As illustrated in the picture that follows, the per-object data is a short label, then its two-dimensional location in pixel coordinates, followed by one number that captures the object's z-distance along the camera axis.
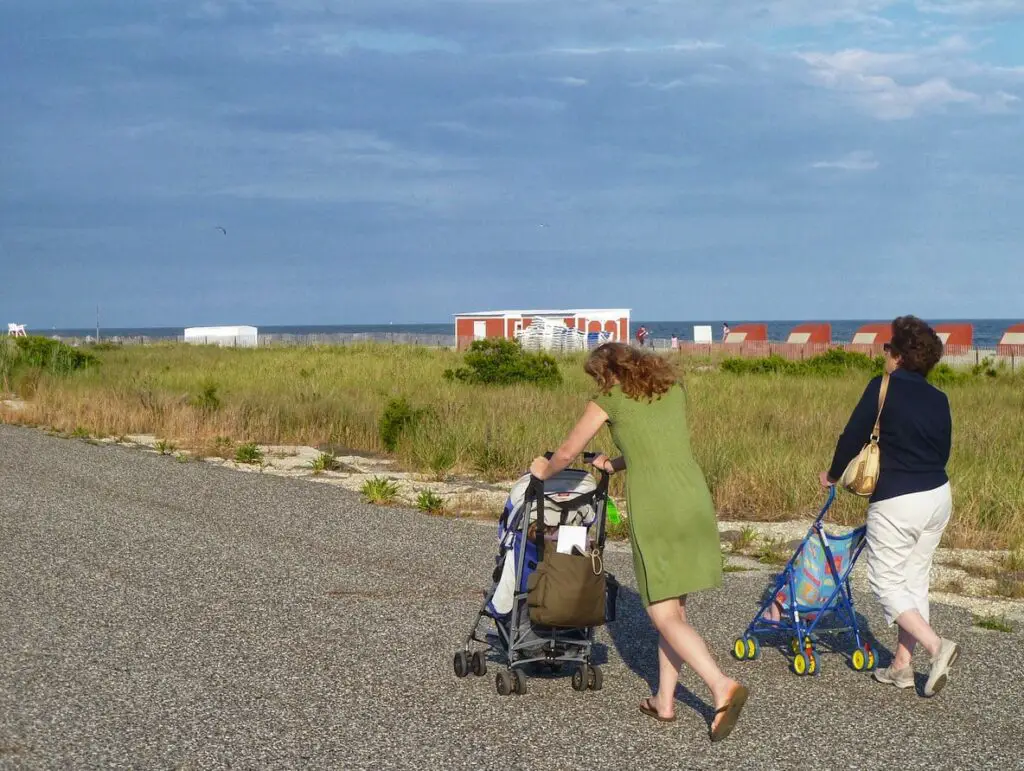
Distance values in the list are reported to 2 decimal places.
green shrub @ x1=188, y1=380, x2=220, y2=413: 20.52
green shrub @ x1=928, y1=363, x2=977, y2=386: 28.98
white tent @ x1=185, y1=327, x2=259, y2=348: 75.09
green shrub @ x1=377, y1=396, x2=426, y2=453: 16.98
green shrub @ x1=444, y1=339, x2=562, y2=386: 26.41
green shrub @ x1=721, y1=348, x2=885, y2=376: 33.22
